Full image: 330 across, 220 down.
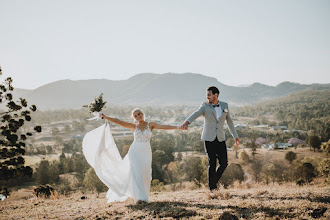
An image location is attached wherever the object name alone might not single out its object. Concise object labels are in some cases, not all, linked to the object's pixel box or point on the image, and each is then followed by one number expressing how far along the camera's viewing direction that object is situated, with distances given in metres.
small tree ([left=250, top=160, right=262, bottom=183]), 46.62
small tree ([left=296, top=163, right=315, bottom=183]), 32.88
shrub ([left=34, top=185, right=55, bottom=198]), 17.43
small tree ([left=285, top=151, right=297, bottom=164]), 53.53
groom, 6.71
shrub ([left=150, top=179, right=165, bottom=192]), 27.04
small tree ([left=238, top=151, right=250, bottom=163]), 58.79
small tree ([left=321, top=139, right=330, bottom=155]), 17.02
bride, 6.70
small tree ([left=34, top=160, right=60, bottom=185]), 48.22
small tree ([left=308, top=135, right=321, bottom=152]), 59.04
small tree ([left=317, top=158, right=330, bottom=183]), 17.11
